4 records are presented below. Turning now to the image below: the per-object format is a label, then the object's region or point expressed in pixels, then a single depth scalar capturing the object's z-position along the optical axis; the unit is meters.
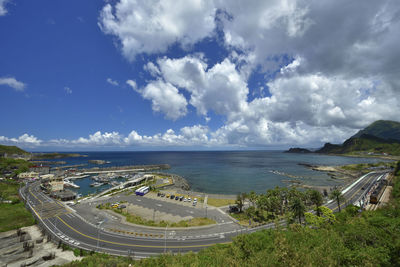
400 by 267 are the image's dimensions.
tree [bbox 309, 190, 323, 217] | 52.79
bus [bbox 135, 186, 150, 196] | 74.70
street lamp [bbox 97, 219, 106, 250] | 38.86
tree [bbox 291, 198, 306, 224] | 45.94
